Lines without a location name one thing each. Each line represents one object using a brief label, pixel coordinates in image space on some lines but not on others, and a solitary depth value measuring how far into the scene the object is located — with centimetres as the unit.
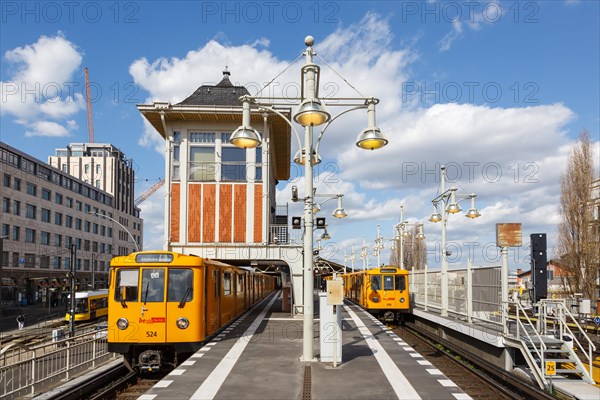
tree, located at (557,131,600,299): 3388
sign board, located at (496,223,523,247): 1398
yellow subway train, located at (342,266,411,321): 2655
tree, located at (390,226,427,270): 6788
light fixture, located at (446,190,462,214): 2255
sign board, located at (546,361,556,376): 1131
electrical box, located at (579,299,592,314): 2101
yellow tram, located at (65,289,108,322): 3650
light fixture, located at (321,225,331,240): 3672
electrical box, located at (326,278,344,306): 1156
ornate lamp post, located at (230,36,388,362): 1123
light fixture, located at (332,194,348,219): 2677
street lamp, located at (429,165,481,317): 2112
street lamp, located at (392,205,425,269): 3353
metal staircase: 1146
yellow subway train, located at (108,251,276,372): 1322
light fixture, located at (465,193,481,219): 2289
